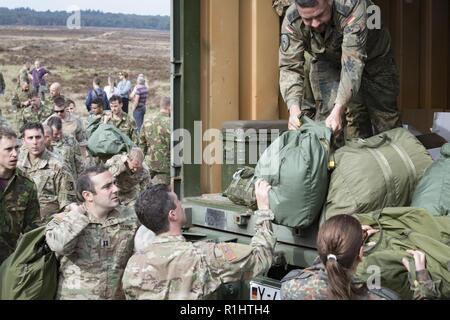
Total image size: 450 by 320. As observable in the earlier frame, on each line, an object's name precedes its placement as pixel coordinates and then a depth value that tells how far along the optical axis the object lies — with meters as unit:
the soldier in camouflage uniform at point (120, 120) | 9.74
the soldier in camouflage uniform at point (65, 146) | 7.67
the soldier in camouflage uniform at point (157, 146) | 8.03
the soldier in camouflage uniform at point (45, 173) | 5.72
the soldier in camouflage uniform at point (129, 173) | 5.86
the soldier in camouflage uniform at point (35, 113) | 12.34
